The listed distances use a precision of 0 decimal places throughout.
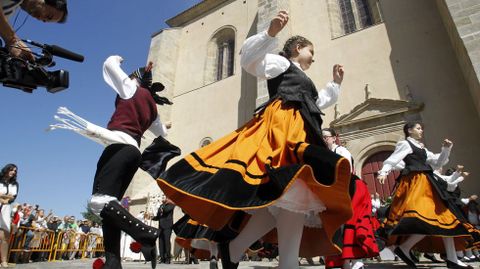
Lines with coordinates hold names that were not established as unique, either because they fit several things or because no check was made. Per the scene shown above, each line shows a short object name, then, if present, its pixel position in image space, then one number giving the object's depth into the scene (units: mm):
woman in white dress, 5148
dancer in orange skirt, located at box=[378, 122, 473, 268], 3768
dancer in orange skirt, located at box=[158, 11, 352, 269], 1774
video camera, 1634
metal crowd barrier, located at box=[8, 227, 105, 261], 7262
